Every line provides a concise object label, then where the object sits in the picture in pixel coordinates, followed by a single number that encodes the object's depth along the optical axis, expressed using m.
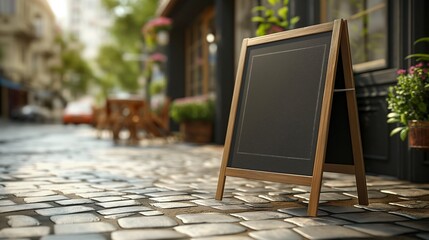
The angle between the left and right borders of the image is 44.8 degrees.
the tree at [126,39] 24.22
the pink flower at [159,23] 12.96
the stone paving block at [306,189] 4.12
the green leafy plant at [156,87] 20.76
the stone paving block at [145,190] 4.01
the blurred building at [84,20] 92.38
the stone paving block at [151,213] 3.08
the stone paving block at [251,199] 3.60
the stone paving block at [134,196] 3.75
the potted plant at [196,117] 10.44
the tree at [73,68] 47.19
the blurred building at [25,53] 38.22
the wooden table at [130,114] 11.11
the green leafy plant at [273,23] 6.05
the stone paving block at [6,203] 3.43
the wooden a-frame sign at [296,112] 3.21
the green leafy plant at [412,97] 4.00
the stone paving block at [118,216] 2.99
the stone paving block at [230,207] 3.30
